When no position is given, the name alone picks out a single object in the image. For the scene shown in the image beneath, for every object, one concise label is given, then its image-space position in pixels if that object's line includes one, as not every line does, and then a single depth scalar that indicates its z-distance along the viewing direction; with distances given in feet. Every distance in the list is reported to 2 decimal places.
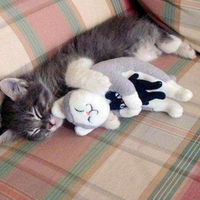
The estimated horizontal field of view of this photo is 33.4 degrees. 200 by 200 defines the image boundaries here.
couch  2.95
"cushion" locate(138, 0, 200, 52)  4.20
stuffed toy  3.29
